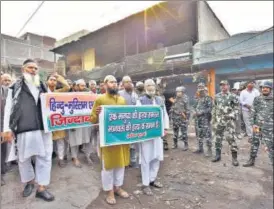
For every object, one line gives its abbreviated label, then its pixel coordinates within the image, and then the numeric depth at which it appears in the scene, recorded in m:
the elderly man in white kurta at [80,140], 4.23
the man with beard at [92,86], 5.41
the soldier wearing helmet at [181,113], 5.98
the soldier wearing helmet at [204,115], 5.60
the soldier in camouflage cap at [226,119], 4.97
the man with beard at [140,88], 4.87
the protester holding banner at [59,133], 4.00
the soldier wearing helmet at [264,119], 4.45
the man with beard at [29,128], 2.77
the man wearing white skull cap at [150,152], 3.47
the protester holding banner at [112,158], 3.01
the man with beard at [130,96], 4.33
